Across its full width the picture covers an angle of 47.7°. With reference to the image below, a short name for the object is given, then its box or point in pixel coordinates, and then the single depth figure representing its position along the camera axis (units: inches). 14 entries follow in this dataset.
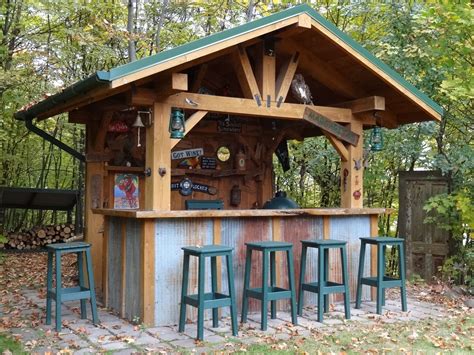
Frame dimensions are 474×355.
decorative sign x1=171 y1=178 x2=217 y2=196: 305.6
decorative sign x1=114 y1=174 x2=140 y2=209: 294.8
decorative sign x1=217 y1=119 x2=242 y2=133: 318.3
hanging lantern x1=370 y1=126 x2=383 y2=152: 278.7
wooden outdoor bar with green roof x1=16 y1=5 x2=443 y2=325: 209.2
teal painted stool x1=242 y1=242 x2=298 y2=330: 204.7
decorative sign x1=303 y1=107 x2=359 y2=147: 252.5
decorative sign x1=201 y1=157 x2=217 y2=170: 314.7
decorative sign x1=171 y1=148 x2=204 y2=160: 304.3
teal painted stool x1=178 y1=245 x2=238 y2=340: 190.7
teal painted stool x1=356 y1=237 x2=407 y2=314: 239.1
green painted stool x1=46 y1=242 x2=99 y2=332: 204.2
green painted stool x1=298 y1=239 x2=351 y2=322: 222.7
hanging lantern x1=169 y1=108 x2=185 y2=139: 212.5
